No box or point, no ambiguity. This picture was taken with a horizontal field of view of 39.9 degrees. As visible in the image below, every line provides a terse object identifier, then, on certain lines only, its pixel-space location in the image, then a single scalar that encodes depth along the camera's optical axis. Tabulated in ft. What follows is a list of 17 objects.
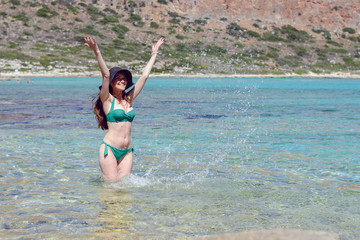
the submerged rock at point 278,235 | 16.52
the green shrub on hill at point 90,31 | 273.95
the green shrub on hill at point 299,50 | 293.96
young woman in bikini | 23.11
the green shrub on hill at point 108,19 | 291.38
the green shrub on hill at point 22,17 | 273.75
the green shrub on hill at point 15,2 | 289.12
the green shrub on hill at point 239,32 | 301.43
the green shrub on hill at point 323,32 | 326.65
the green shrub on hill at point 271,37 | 303.89
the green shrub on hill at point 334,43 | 314.76
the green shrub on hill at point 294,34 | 313.53
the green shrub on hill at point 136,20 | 295.69
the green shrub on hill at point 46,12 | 285.23
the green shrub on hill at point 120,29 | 280.31
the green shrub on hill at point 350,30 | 334.44
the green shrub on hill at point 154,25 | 293.31
